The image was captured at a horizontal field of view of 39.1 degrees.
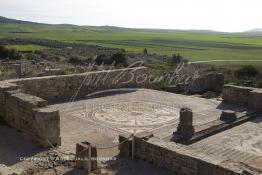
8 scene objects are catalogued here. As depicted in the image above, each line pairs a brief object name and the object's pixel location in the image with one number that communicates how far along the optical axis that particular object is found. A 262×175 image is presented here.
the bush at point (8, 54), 45.00
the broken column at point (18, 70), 20.72
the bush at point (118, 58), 36.11
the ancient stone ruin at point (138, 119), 8.91
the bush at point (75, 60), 41.08
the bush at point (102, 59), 38.42
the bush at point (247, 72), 31.61
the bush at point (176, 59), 47.81
